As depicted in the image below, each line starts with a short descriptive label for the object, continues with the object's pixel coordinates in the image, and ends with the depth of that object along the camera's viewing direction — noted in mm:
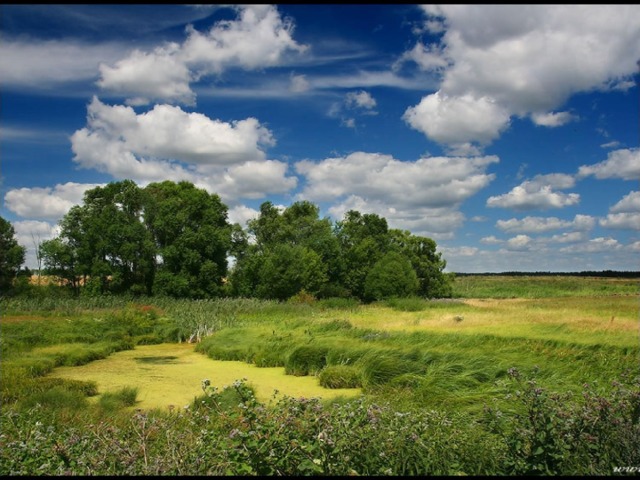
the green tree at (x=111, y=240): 38906
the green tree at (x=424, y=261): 49812
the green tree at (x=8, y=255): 39188
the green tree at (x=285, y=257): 40291
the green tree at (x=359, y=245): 44812
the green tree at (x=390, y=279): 41625
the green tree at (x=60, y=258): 39719
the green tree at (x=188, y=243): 39625
